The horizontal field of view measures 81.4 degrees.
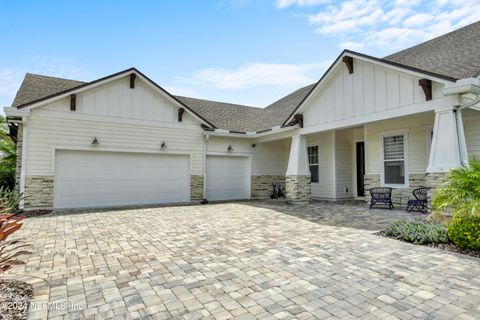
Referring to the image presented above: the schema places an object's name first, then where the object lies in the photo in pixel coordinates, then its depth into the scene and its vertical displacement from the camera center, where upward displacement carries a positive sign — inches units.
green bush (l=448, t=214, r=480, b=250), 186.9 -41.9
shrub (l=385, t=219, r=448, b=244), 211.9 -48.7
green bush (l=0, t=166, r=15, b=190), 438.0 -9.8
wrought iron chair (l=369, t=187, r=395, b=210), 382.9 -36.3
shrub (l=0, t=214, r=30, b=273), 123.3 -26.2
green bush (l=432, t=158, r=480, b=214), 197.0 -14.9
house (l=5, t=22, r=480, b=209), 314.0 +54.7
